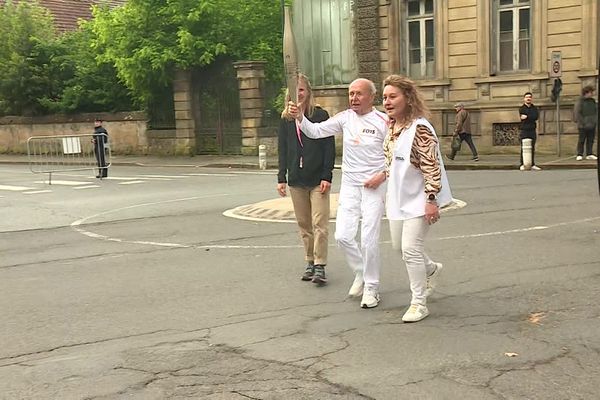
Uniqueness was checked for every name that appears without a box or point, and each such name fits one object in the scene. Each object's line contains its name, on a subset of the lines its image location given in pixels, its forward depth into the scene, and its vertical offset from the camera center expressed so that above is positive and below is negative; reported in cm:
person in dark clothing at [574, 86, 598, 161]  1822 -57
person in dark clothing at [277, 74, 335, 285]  648 -59
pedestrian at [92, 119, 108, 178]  2019 -102
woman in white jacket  521 -54
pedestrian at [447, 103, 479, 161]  2072 -77
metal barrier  2102 -107
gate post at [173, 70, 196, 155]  2739 -6
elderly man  580 -59
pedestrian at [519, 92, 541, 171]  1781 -56
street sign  1961 +90
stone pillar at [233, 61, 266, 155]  2566 +31
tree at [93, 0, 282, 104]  2573 +275
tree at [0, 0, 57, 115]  3188 +241
